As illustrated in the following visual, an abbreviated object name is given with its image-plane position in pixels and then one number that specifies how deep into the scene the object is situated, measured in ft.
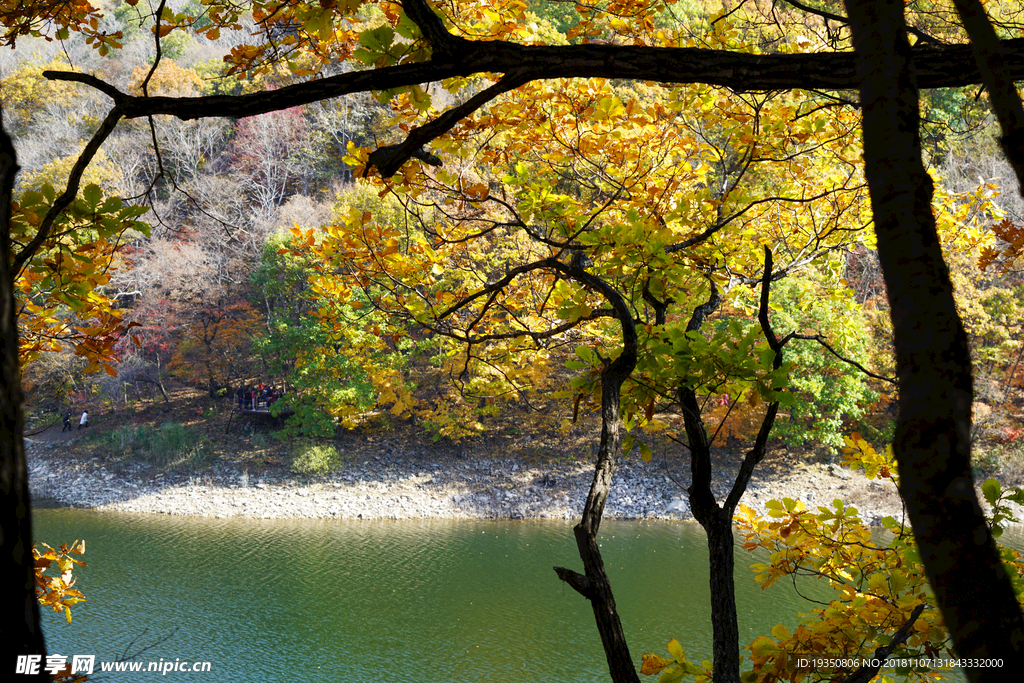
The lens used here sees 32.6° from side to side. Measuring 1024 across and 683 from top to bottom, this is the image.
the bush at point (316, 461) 493.92
